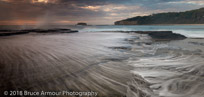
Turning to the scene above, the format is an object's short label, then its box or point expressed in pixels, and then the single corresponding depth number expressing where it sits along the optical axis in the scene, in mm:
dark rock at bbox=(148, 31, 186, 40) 16702
